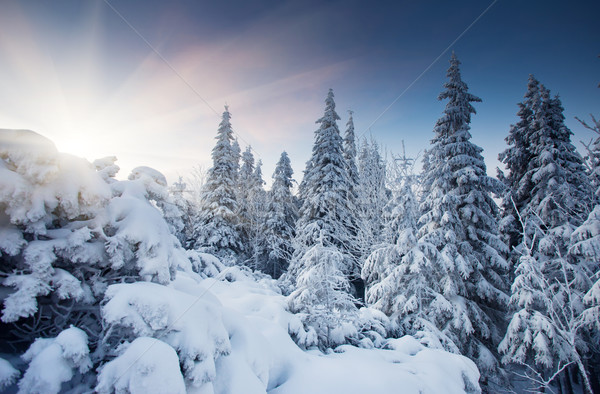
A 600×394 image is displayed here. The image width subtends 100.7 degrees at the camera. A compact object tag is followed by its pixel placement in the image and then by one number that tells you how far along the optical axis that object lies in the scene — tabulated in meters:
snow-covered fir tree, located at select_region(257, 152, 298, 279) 20.60
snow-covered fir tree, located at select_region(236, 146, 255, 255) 21.31
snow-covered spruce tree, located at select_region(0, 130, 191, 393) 1.89
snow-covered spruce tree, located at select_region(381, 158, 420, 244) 9.08
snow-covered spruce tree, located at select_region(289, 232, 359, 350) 5.11
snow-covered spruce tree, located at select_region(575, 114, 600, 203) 5.93
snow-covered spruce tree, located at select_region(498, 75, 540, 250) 15.30
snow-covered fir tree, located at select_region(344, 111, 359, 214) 19.50
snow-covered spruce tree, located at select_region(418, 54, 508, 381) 10.61
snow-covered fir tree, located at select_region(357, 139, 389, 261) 10.78
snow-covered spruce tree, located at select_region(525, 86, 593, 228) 12.76
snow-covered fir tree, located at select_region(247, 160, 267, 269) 21.53
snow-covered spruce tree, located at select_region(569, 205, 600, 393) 8.29
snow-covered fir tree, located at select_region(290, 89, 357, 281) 14.46
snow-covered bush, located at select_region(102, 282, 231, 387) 2.16
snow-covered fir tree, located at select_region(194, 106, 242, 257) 18.00
